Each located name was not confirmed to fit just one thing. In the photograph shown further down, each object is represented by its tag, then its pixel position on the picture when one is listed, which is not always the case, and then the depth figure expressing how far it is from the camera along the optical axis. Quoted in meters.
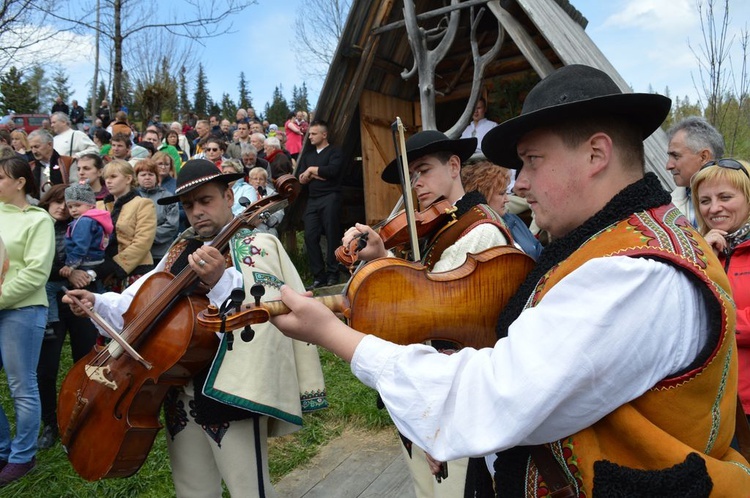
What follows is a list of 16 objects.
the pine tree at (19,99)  24.03
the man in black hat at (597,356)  1.08
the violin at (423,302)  1.50
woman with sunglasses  2.54
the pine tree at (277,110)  46.10
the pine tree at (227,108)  48.28
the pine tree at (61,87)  30.45
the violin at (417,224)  2.51
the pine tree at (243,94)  68.09
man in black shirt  7.75
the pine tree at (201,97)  55.08
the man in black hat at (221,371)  2.49
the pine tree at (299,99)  44.66
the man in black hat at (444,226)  2.34
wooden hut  7.03
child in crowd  4.54
